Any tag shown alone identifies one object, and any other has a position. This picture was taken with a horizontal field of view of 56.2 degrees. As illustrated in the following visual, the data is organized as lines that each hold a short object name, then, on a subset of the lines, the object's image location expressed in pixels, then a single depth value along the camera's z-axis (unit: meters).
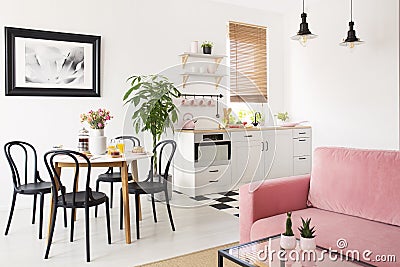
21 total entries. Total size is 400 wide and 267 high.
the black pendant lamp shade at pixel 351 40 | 4.61
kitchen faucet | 5.73
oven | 4.86
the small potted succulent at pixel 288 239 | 1.77
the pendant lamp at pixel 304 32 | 4.13
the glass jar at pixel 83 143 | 3.42
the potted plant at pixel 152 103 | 4.51
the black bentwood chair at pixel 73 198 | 2.74
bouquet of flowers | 3.33
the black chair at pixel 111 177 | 3.76
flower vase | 3.32
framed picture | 4.11
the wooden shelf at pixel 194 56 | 5.22
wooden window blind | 5.86
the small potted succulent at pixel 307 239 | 1.72
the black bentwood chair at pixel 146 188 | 3.26
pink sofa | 2.17
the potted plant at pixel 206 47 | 5.36
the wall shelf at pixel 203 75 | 5.34
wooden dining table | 2.95
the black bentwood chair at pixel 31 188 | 3.20
